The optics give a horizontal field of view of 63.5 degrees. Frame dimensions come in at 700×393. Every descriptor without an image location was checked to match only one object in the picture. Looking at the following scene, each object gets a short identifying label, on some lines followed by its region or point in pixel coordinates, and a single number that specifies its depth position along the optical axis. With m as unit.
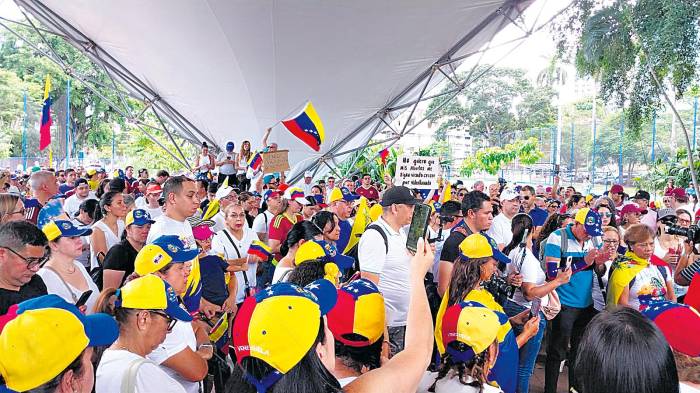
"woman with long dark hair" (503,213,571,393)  4.52
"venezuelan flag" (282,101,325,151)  10.56
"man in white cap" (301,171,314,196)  14.90
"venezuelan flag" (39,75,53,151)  15.17
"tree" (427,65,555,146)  50.09
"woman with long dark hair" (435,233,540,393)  3.62
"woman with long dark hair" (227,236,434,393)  1.75
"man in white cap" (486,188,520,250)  5.82
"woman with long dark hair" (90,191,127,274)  5.03
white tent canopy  10.20
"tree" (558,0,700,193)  13.12
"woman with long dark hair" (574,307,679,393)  1.62
